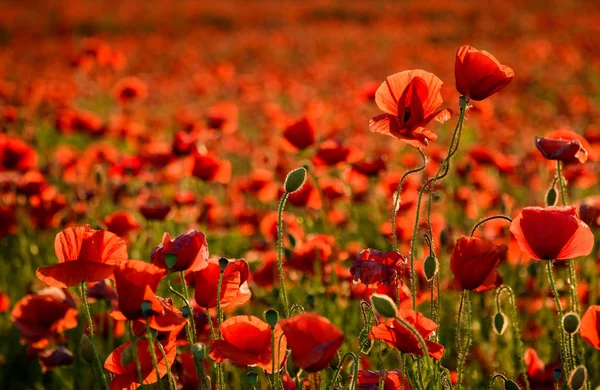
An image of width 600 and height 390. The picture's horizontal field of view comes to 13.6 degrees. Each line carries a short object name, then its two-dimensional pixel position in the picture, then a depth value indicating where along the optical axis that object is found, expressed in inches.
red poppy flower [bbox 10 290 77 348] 92.5
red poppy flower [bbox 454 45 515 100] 83.7
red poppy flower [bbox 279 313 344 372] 78.4
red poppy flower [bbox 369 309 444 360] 81.1
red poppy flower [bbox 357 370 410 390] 83.7
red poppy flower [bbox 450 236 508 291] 82.9
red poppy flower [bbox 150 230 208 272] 82.6
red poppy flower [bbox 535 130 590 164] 86.6
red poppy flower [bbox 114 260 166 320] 80.9
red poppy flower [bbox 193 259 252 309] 84.4
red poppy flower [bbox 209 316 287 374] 82.0
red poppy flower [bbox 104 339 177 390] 84.0
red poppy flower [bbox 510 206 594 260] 82.2
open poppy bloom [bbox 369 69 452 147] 84.1
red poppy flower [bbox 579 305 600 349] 82.1
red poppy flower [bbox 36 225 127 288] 82.6
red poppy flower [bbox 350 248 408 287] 84.0
